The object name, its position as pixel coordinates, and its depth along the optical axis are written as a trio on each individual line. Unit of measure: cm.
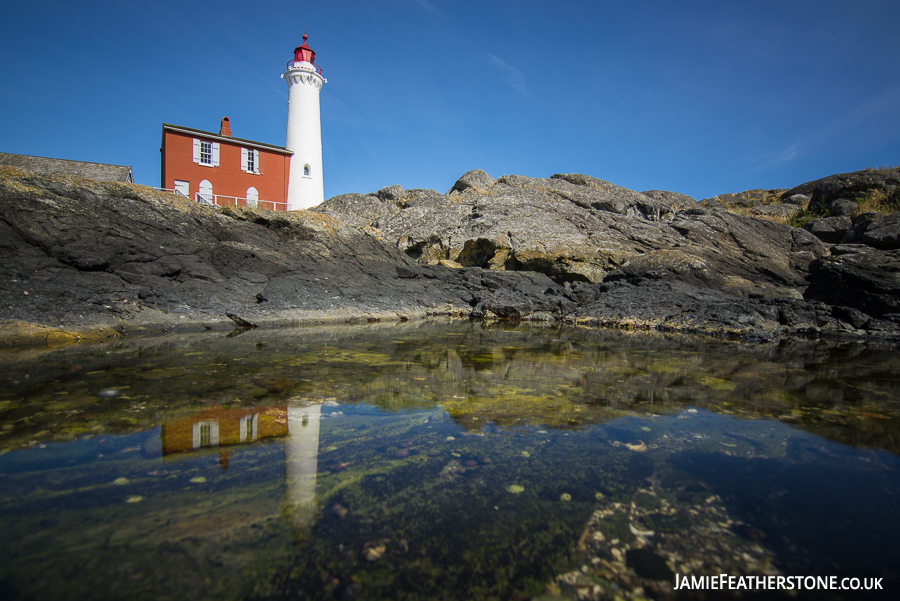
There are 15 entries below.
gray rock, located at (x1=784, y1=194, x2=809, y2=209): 2313
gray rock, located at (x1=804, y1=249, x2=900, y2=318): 1118
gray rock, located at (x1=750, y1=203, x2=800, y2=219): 2242
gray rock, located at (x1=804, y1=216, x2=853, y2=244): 1855
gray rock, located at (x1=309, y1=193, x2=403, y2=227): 2127
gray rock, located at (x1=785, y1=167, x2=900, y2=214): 1883
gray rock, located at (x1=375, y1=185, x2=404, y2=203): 2272
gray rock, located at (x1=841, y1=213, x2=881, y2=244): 1622
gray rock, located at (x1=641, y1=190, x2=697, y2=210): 2383
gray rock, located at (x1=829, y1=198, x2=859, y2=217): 1931
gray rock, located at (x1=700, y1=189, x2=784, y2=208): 2580
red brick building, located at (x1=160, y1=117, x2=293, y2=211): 1878
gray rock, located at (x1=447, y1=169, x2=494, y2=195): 2279
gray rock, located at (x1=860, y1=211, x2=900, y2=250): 1448
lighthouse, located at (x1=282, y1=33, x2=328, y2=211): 2319
